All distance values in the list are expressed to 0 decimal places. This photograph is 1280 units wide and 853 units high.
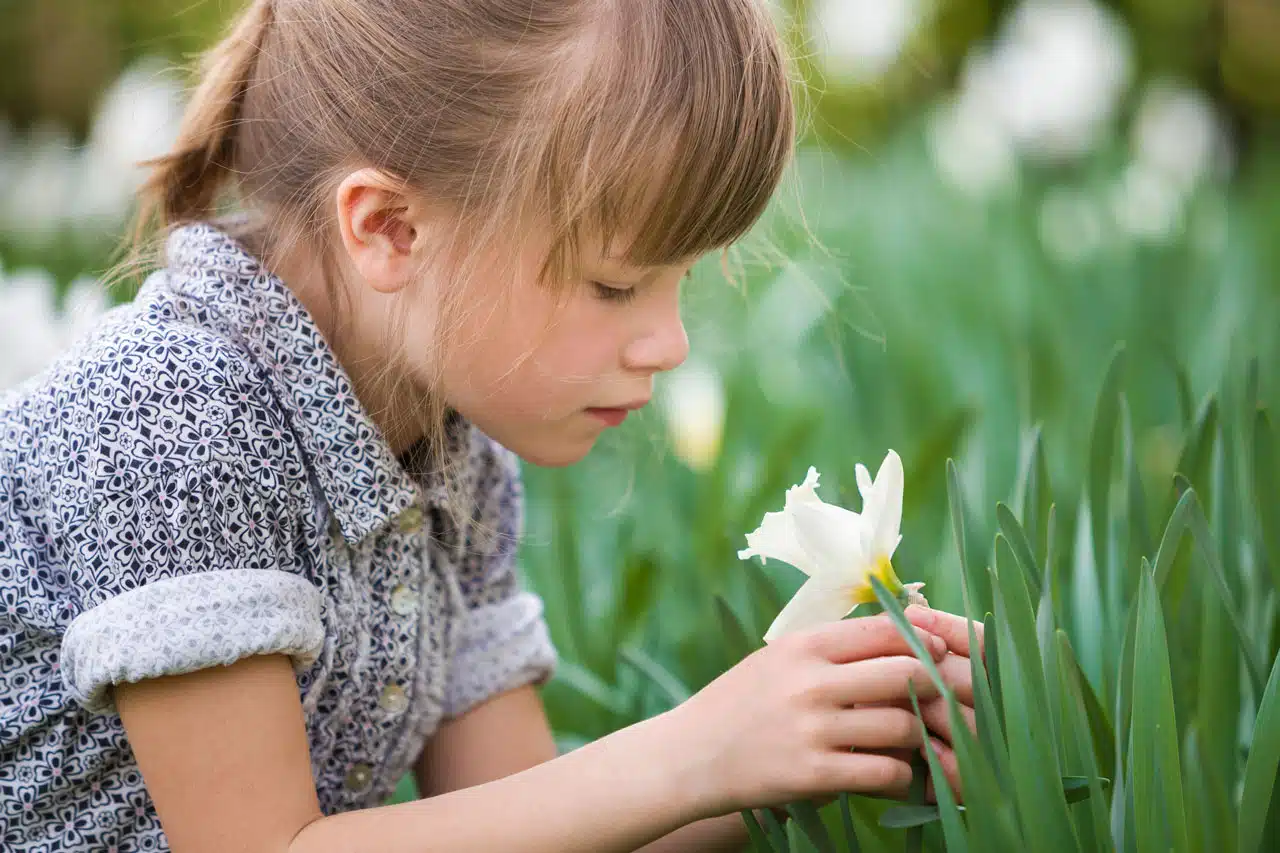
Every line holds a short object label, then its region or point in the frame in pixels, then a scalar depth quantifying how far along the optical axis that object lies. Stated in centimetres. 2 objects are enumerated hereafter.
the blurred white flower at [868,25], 440
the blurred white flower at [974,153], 416
